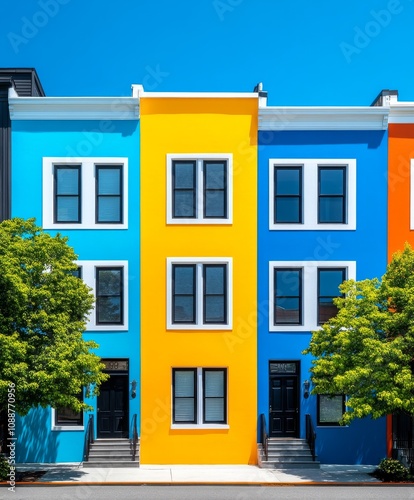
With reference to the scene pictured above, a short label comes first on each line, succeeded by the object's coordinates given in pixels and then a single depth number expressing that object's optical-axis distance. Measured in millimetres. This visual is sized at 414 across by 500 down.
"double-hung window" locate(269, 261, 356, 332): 24109
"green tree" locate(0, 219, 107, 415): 19406
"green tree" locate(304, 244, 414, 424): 19766
